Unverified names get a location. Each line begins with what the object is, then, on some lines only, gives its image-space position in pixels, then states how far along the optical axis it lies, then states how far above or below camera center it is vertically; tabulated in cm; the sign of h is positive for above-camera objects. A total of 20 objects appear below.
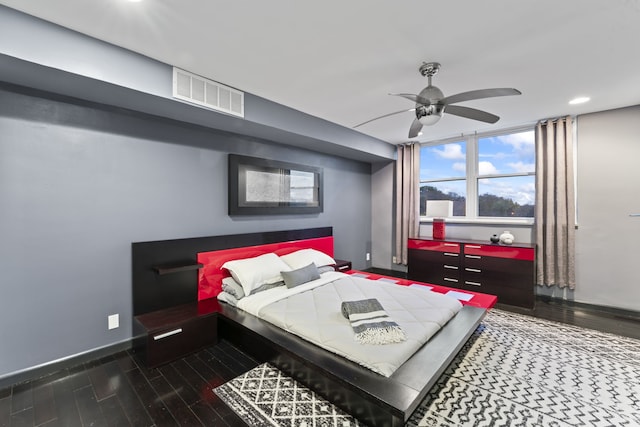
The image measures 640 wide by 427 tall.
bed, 156 -96
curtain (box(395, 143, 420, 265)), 495 +34
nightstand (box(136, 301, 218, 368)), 225 -104
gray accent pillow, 303 -70
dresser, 362 -76
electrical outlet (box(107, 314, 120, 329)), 246 -97
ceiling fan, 223 +93
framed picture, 335 +38
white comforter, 181 -86
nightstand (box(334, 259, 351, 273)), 411 -79
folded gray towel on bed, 190 -80
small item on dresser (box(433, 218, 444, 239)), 456 -22
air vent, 233 +111
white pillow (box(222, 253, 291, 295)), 286 -62
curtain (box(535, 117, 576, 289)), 359 +14
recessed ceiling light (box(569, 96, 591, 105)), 302 +130
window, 413 +66
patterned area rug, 171 -126
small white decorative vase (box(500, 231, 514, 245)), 388 -33
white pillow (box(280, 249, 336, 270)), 346 -58
